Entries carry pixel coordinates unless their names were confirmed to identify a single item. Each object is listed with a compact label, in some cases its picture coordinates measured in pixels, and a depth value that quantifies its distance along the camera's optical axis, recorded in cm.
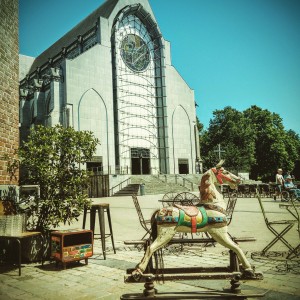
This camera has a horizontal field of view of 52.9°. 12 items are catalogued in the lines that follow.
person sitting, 1587
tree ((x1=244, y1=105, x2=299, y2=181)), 5122
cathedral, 3472
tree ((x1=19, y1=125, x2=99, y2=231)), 638
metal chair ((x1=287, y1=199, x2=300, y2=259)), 555
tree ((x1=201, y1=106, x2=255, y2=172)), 4531
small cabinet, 565
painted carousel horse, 385
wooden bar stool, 634
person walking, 1678
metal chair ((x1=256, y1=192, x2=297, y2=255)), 559
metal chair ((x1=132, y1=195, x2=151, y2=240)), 681
